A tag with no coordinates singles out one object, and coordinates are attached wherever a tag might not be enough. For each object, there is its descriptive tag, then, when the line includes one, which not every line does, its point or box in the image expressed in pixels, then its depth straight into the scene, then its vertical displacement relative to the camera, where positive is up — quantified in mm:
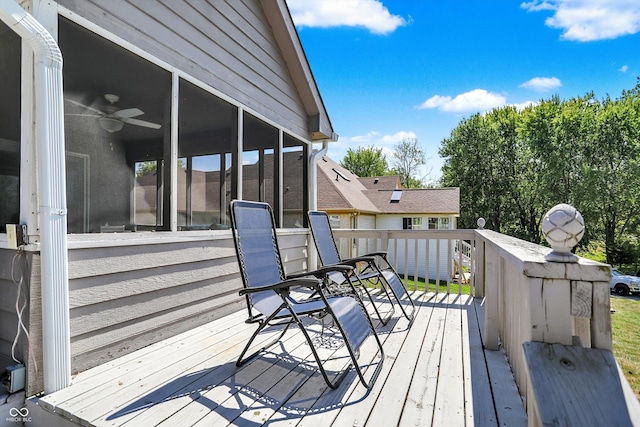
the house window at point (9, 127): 2123 +490
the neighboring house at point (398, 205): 16016 -34
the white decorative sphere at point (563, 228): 1255 -90
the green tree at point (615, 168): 17344 +1831
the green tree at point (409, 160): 32406 +4092
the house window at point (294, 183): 5043 +330
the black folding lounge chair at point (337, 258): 3605 -591
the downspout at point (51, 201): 1982 +29
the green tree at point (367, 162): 33116 +4040
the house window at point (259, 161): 4141 +566
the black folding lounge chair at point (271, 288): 2193 -596
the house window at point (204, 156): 3236 +495
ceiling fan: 2527 +687
